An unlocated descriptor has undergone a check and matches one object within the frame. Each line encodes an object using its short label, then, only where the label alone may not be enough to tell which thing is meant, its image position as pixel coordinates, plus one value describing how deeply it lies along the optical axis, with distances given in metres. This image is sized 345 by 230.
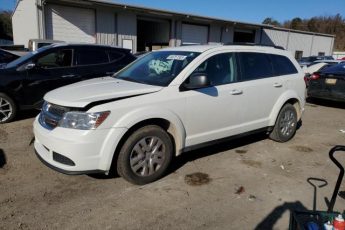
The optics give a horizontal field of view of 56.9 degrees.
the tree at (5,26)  54.83
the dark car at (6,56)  12.36
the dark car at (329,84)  9.59
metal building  18.83
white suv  3.62
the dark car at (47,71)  6.76
